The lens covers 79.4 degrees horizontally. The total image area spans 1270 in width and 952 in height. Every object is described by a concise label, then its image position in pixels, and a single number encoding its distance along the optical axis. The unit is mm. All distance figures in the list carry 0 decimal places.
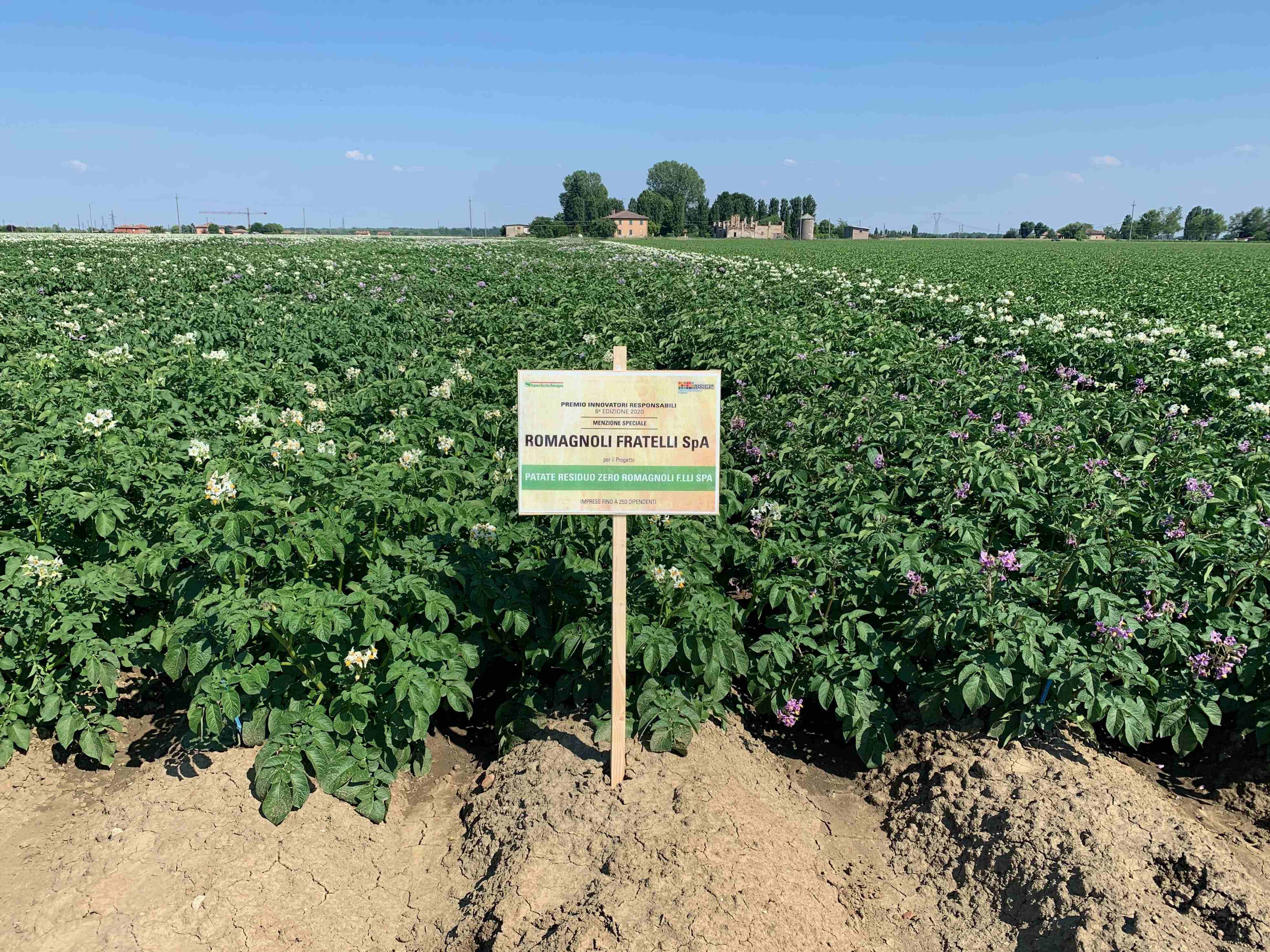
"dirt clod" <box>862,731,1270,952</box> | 2365
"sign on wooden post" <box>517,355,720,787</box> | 2744
